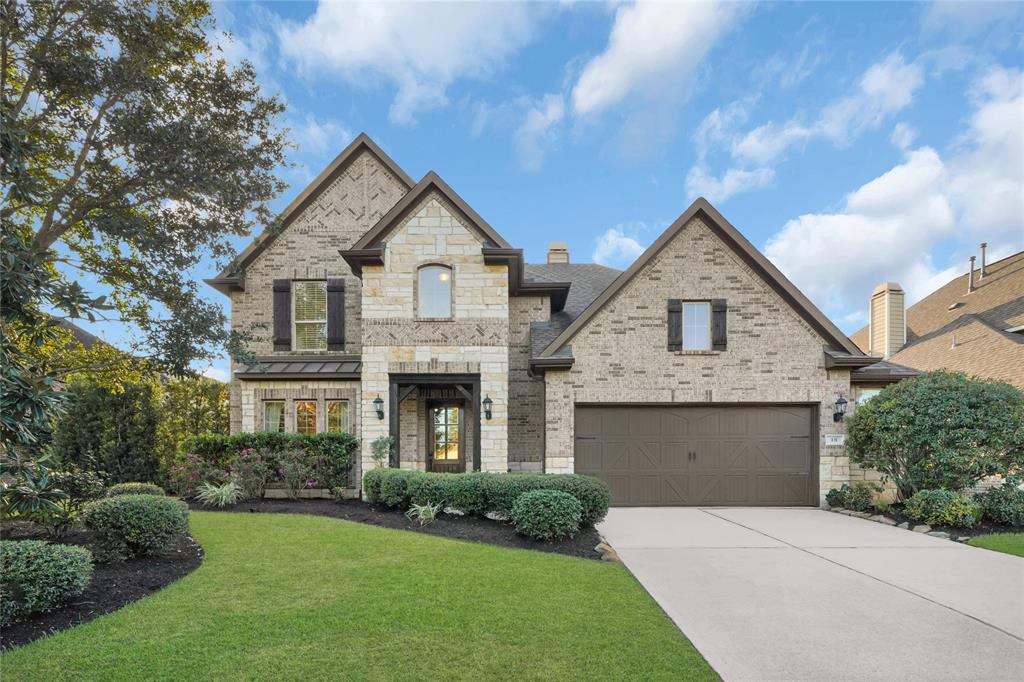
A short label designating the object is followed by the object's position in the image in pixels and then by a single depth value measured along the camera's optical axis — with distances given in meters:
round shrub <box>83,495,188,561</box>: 6.21
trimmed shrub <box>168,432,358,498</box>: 11.51
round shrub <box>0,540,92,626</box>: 4.45
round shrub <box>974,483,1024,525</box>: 9.18
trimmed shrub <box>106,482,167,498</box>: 8.42
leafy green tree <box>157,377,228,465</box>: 13.53
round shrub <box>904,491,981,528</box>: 9.01
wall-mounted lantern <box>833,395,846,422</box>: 11.52
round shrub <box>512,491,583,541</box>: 7.48
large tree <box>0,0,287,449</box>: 7.68
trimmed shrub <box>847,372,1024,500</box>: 9.47
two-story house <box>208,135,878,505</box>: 11.73
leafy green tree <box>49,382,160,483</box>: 12.88
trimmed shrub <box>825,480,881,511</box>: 11.12
